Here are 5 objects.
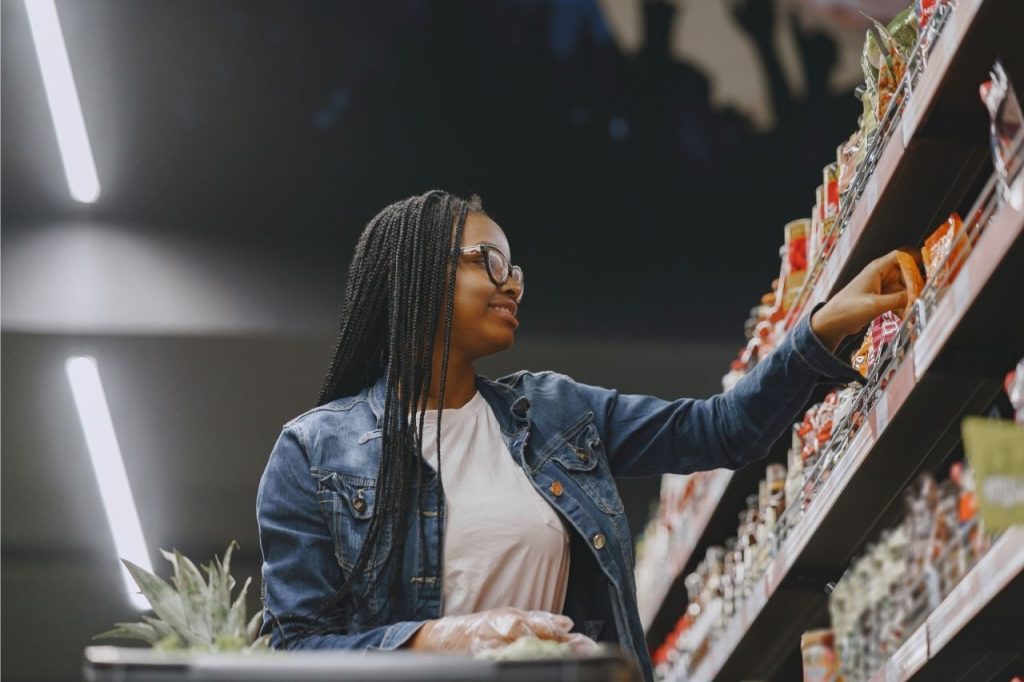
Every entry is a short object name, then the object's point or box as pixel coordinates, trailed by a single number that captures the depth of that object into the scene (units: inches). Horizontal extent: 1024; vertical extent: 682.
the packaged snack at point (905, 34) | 96.7
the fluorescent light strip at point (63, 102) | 185.5
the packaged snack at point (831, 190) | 109.4
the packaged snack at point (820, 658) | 118.2
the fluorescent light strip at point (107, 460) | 248.2
